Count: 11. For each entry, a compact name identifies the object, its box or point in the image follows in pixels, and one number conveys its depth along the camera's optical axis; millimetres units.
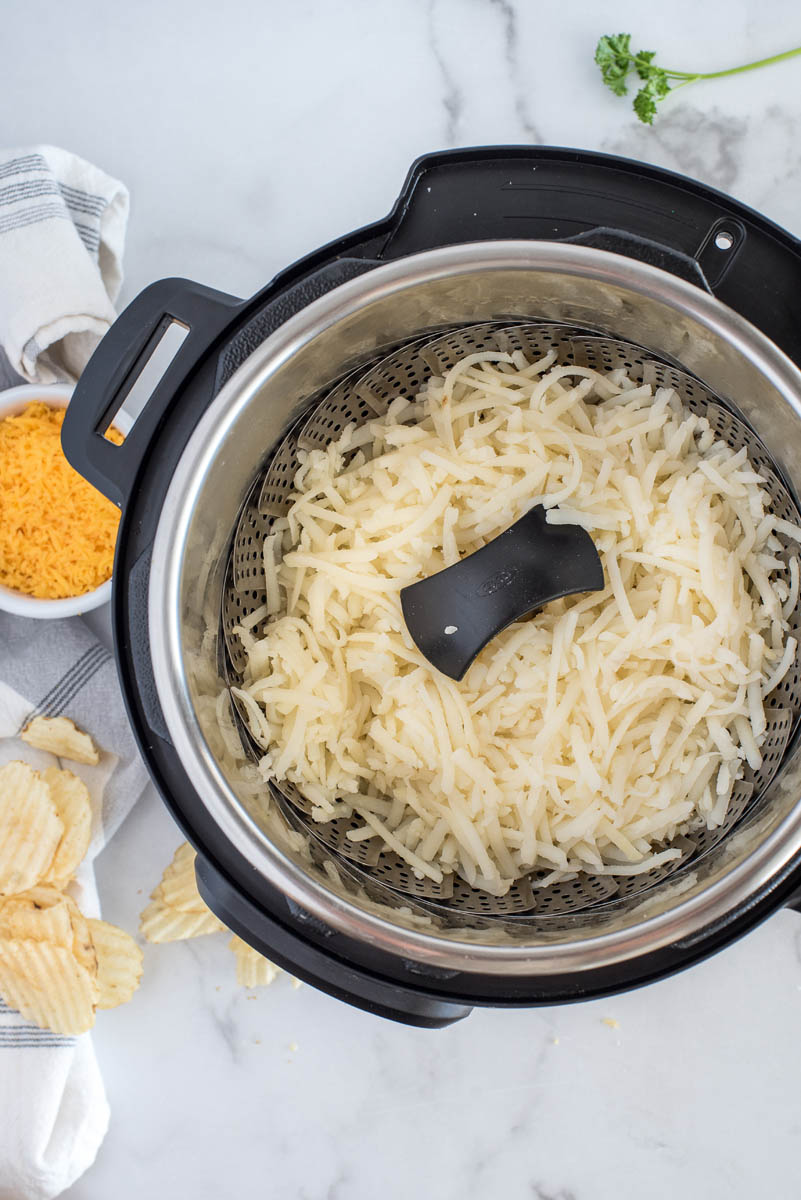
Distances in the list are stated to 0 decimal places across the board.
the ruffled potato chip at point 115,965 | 732
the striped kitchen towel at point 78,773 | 735
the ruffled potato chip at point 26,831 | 716
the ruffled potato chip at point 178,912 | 726
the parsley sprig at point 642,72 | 731
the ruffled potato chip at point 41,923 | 719
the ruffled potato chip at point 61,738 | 732
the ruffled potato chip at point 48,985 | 713
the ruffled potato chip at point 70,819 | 725
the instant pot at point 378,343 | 617
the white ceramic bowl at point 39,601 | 722
